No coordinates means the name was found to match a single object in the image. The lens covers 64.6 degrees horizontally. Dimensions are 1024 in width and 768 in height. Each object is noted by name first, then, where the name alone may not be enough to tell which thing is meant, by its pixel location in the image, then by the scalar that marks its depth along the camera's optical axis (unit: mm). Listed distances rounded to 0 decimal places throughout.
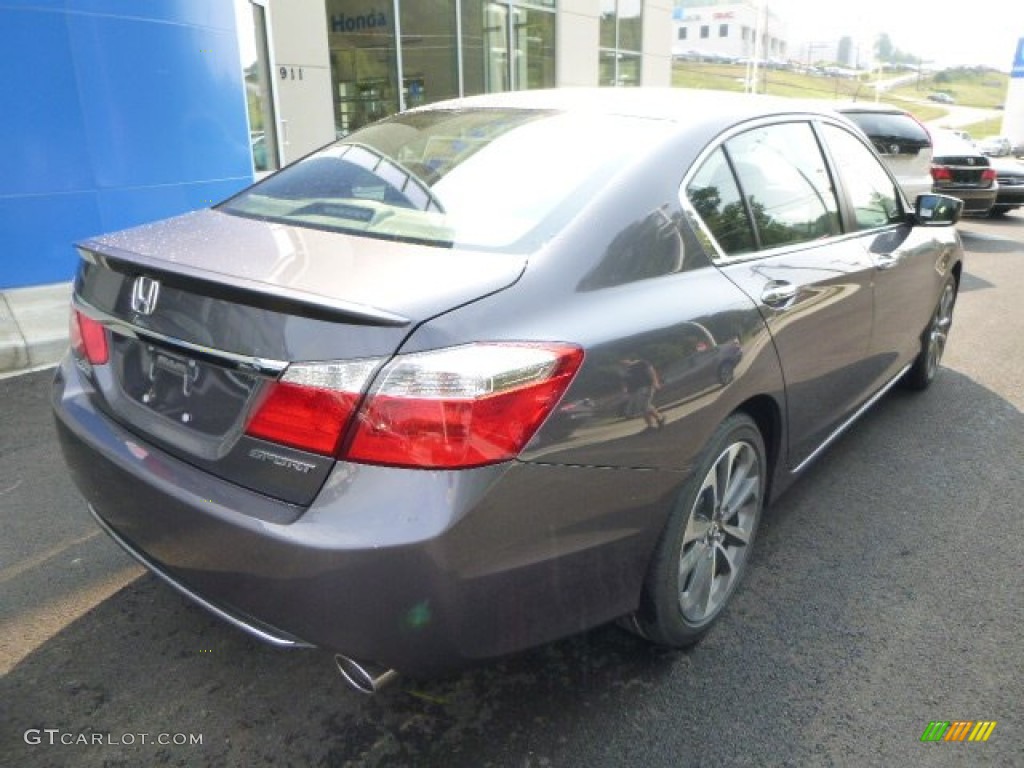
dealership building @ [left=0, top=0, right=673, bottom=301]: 6414
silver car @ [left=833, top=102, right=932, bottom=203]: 9258
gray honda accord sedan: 1686
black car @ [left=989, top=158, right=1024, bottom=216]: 12594
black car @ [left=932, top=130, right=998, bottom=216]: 11414
